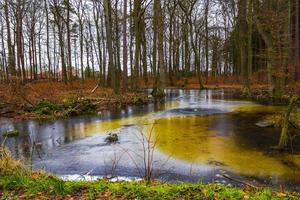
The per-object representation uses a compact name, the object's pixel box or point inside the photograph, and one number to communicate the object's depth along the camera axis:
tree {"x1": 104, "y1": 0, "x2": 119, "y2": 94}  23.05
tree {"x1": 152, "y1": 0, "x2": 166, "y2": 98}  24.61
